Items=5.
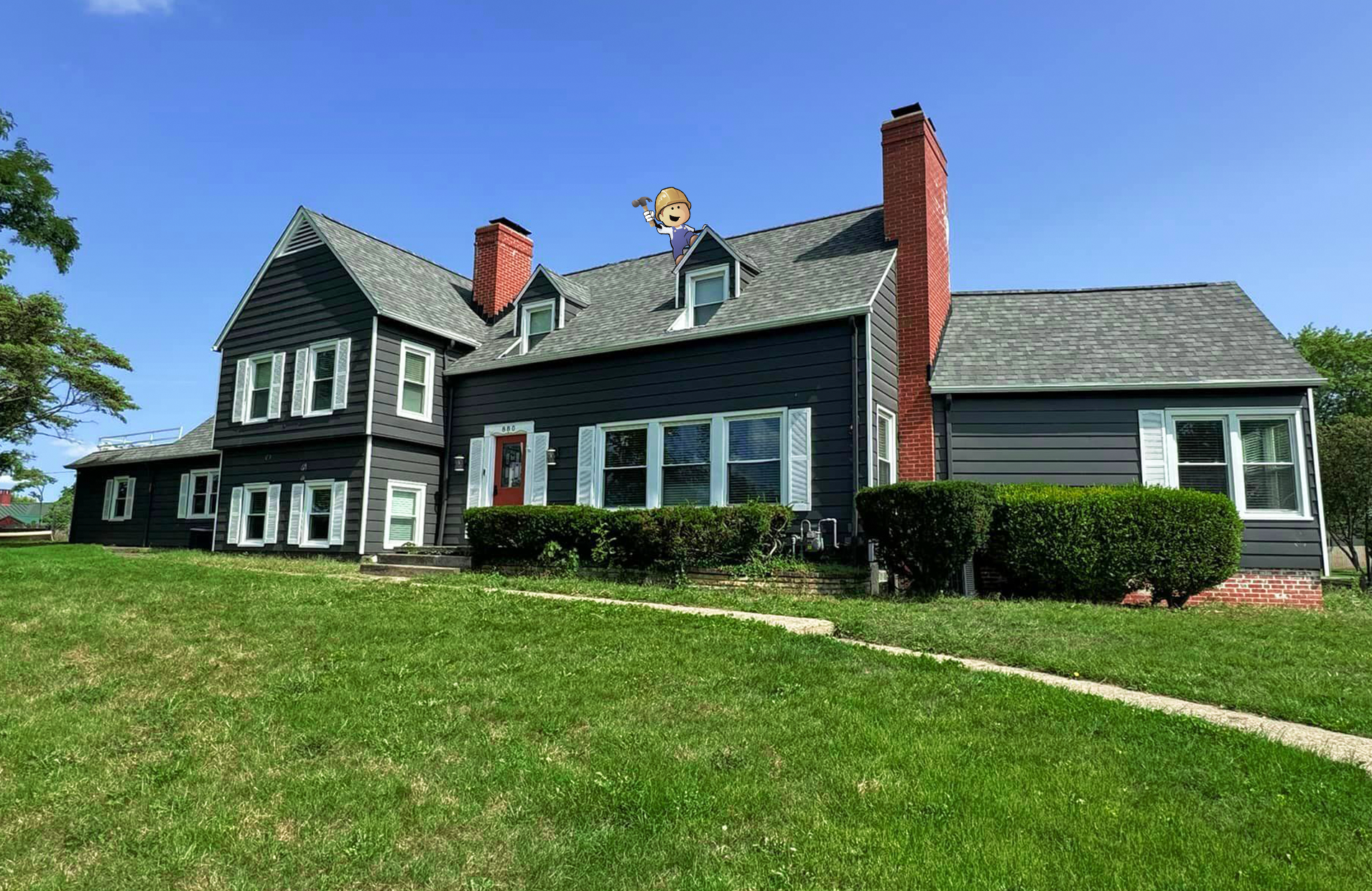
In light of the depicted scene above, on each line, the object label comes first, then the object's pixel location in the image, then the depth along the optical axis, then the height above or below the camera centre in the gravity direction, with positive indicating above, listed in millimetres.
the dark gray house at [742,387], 12992 +2735
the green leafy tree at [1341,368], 33688 +7449
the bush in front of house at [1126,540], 10484 +56
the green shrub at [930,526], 10234 +202
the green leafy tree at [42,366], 26297 +5422
